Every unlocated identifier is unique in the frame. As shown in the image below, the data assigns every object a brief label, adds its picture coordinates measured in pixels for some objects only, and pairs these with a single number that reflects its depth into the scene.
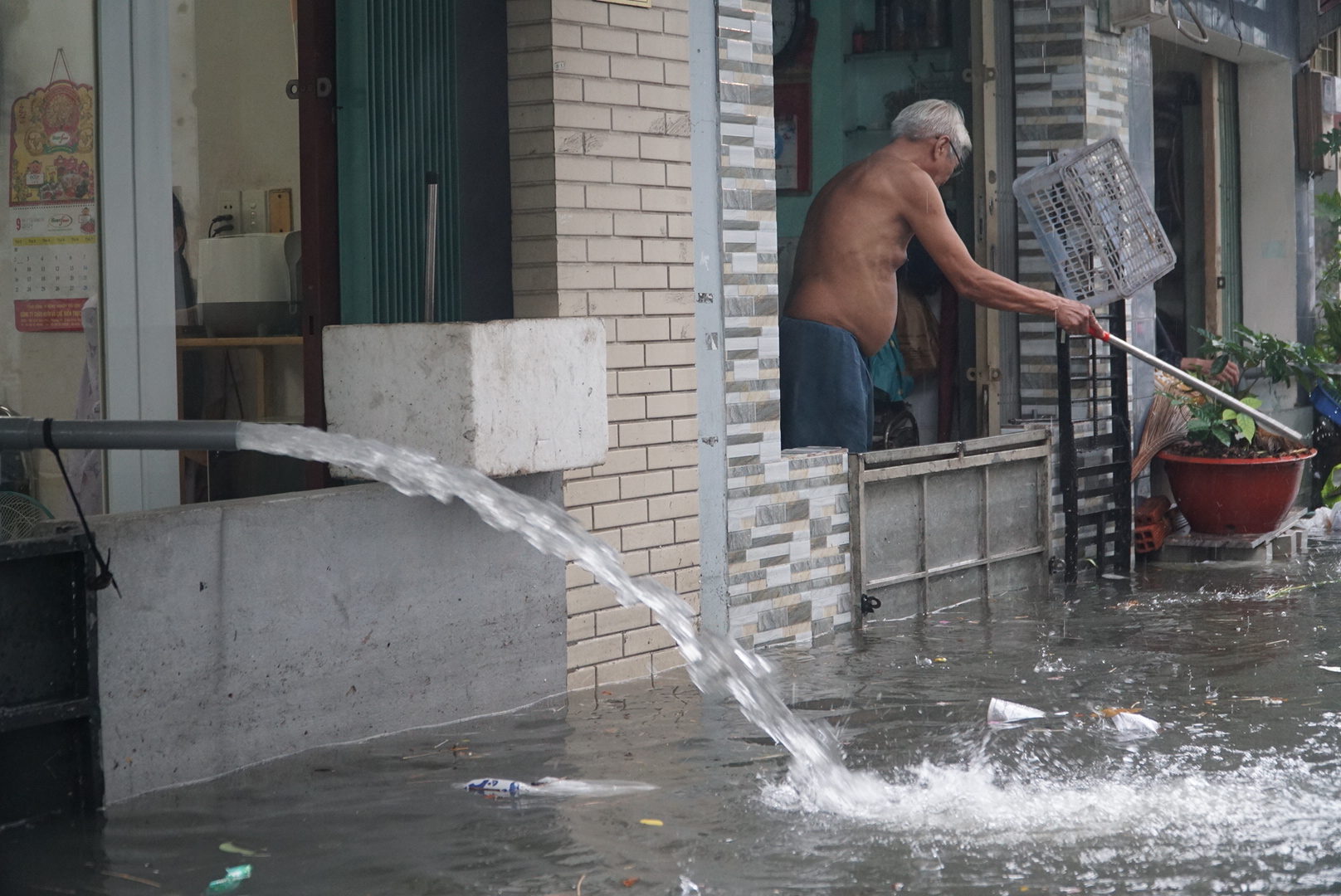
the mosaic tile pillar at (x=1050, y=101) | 8.39
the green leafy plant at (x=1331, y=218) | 11.51
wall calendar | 4.78
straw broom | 9.10
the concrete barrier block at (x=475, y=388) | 4.83
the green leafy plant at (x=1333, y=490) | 10.11
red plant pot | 9.01
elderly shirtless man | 7.29
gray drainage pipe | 3.79
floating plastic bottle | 4.34
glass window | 4.77
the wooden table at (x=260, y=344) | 5.30
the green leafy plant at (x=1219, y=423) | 8.94
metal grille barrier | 8.27
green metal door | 5.39
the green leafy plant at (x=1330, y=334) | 10.90
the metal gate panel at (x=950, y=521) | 7.11
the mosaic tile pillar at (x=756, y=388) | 6.35
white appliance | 5.26
